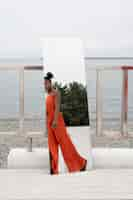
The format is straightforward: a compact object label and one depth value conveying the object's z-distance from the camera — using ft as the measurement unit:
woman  19.11
